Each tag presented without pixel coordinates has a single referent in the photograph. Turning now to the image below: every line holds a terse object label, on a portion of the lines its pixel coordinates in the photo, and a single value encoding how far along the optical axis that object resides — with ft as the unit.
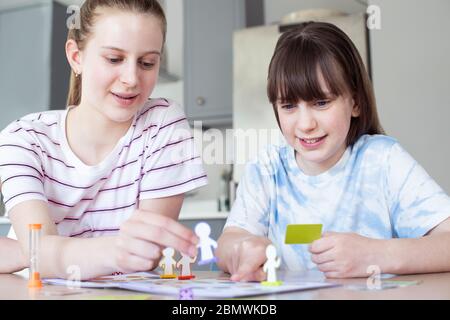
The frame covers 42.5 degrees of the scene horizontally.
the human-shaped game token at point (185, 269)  2.80
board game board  2.08
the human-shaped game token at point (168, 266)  2.83
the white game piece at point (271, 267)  2.37
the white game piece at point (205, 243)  2.56
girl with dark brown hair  3.79
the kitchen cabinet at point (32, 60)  13.11
